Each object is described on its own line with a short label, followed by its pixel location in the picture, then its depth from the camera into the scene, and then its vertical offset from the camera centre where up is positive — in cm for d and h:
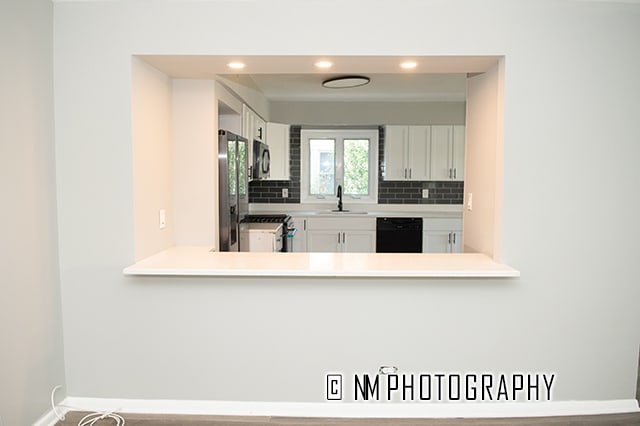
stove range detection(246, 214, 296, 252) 502 -38
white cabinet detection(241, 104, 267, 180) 438 +65
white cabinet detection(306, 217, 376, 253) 594 -63
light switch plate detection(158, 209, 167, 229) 293 -20
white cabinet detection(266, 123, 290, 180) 602 +54
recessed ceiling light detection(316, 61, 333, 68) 261 +74
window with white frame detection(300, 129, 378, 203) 641 +35
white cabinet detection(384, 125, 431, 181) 604 +51
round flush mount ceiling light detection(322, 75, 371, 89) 471 +117
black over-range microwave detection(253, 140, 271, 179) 478 +33
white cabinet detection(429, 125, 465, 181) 600 +49
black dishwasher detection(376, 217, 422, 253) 592 -59
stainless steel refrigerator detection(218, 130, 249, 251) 339 +1
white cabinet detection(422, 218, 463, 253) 589 -61
